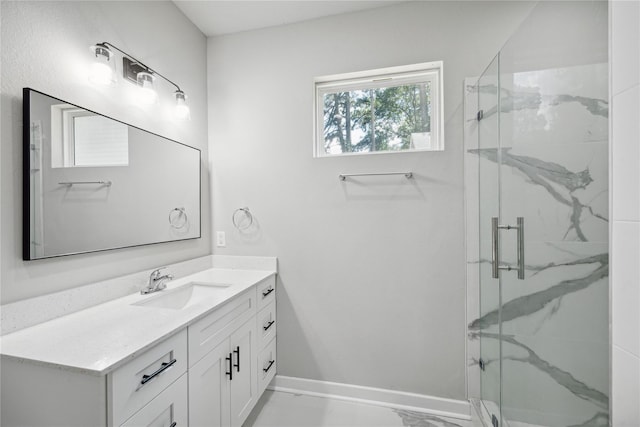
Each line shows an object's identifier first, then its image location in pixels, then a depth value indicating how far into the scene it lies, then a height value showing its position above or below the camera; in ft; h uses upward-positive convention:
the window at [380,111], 6.36 +2.39
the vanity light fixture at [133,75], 4.36 +2.41
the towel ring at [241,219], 7.03 -0.14
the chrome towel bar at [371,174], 6.01 +0.85
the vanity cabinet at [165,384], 2.75 -1.97
